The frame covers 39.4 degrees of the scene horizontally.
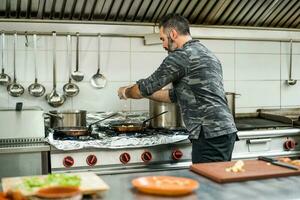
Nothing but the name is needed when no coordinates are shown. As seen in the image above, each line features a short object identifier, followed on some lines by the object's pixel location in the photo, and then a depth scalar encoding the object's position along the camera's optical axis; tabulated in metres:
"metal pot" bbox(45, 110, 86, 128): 2.62
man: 2.14
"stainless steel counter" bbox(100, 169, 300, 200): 1.33
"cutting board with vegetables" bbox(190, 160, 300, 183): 1.51
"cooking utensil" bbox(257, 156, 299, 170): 1.64
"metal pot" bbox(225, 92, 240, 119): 3.02
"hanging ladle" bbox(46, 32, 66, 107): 2.85
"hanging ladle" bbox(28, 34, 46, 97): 2.83
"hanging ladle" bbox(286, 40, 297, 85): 3.46
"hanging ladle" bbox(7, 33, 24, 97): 2.79
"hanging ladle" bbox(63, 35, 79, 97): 2.89
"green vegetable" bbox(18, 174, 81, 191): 1.30
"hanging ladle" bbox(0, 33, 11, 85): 2.76
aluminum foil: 2.23
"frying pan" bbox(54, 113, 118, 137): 2.41
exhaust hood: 2.77
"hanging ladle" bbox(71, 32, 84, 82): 2.89
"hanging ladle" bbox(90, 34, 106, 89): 2.97
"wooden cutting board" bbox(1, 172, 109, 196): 1.29
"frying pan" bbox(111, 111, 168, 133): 2.59
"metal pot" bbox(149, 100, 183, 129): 2.73
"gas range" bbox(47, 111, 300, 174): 2.27
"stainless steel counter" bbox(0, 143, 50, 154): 2.17
